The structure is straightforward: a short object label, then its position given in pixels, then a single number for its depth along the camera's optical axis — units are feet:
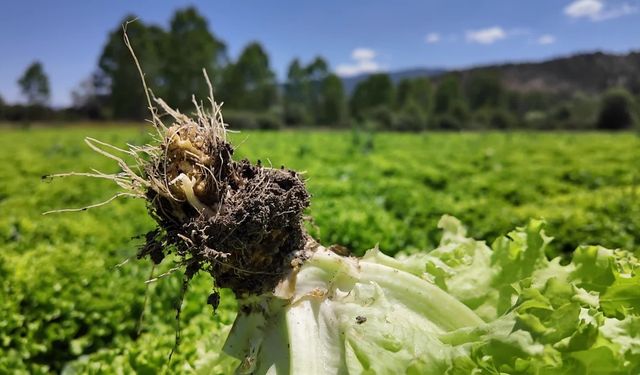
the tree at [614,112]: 193.36
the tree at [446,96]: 324.19
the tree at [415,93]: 325.01
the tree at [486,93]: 341.21
